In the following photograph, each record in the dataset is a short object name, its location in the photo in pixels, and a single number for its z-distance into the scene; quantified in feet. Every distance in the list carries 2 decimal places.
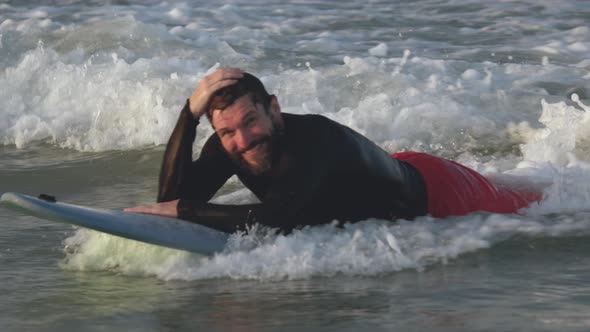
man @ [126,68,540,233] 32.37
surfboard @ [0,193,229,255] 32.89
